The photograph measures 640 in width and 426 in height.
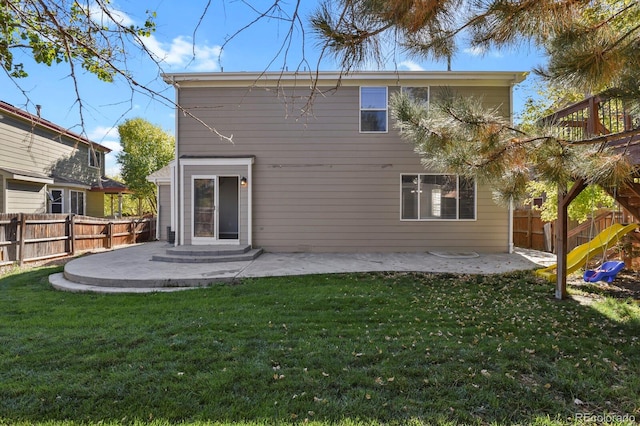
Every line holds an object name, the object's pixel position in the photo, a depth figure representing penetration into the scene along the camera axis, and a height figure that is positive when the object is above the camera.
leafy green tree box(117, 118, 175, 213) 19.69 +3.28
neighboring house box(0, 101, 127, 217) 10.87 +1.12
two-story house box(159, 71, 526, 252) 9.17 +0.70
